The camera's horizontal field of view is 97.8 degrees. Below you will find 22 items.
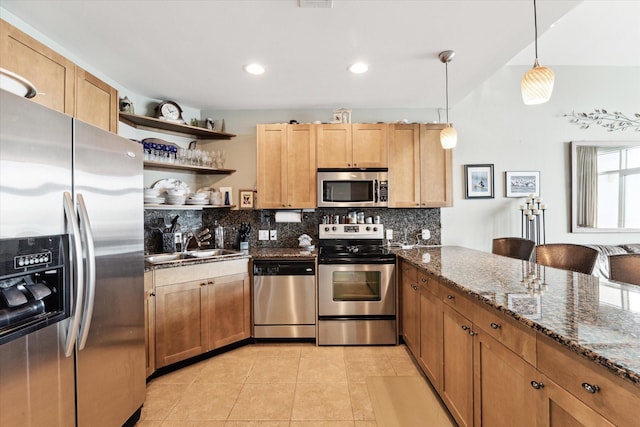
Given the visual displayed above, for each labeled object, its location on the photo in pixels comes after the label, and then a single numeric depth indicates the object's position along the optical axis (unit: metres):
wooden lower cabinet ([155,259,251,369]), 2.28
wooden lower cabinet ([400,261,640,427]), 0.75
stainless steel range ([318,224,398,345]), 2.78
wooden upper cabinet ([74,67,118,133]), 1.83
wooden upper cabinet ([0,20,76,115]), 1.39
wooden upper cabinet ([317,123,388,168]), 3.10
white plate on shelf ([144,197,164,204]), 2.71
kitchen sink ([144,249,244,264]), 2.71
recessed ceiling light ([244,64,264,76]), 2.35
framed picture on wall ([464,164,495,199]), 3.39
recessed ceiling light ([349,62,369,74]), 2.32
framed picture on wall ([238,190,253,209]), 3.36
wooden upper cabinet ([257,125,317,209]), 3.10
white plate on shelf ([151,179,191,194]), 2.99
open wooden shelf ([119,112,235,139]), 2.67
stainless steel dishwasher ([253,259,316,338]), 2.80
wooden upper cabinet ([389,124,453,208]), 3.13
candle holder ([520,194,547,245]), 3.22
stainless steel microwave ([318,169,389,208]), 3.07
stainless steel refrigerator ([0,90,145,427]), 1.04
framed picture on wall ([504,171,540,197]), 3.40
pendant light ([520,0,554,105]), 1.52
